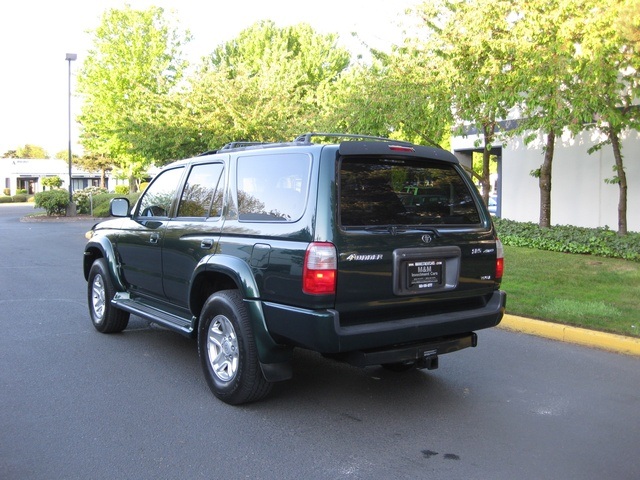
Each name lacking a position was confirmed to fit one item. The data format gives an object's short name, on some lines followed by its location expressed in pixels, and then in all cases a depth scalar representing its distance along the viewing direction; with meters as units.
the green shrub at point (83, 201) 32.31
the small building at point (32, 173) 75.62
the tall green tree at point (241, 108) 22.36
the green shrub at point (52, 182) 43.58
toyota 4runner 4.16
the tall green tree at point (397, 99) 13.49
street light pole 27.50
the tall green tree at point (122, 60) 36.34
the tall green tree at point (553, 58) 10.39
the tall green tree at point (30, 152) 111.01
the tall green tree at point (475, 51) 11.52
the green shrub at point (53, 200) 29.23
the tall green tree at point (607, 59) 9.32
